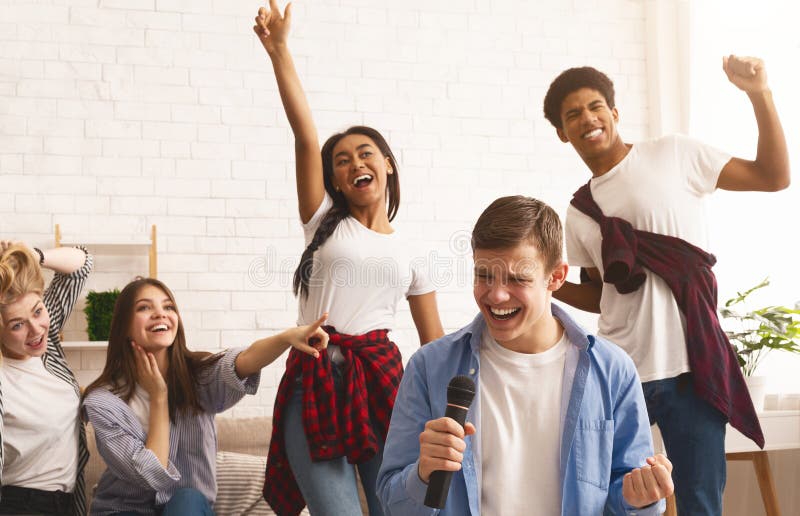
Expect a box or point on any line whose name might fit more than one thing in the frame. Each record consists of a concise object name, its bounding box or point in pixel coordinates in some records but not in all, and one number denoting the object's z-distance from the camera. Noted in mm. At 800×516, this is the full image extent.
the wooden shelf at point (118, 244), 3738
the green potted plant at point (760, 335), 3469
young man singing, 1570
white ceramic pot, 3443
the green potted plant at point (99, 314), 3613
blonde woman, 2357
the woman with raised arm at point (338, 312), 2072
